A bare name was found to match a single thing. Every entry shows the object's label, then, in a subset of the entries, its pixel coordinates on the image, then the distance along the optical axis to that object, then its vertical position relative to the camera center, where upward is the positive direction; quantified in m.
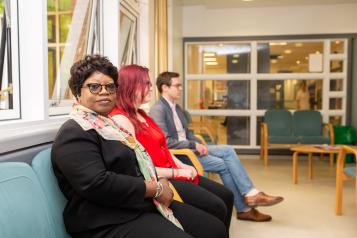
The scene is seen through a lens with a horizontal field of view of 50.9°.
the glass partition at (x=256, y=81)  6.83 +0.32
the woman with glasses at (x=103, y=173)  1.42 -0.30
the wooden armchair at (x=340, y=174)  3.32 -0.68
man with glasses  3.18 -0.53
